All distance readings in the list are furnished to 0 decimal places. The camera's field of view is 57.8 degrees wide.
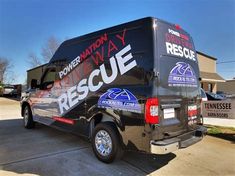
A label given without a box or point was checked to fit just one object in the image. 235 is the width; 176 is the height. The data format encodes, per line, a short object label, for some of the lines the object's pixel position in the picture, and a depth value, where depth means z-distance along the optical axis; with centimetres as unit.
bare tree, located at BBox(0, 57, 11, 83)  4959
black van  365
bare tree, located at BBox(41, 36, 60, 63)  3778
